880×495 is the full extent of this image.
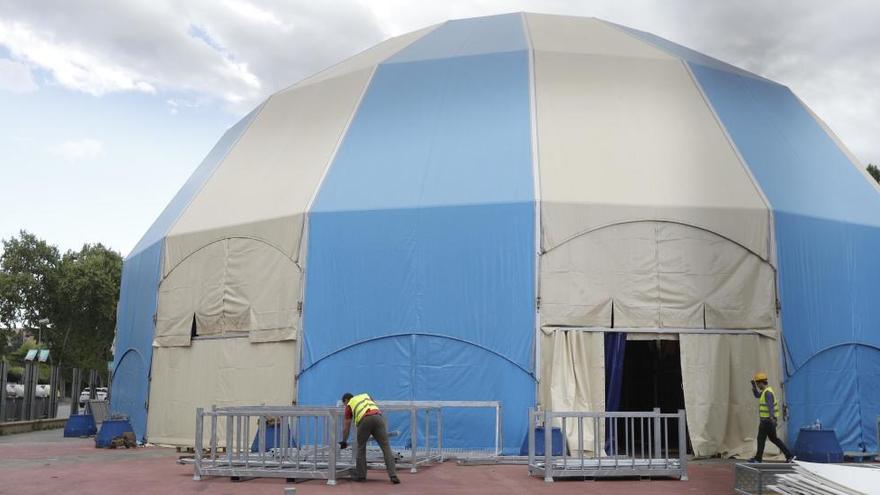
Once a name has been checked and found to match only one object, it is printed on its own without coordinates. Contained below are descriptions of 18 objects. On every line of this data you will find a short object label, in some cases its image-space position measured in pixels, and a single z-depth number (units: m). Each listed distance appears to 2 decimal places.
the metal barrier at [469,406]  16.11
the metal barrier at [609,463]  12.88
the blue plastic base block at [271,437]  15.77
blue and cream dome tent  17.22
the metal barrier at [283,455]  12.35
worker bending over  12.30
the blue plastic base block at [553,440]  15.09
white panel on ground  9.92
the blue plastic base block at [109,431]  19.31
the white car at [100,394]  51.03
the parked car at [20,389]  39.14
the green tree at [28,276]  46.88
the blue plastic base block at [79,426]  23.97
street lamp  48.03
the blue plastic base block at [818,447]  15.80
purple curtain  17.28
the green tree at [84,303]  47.16
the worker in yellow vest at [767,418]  14.76
